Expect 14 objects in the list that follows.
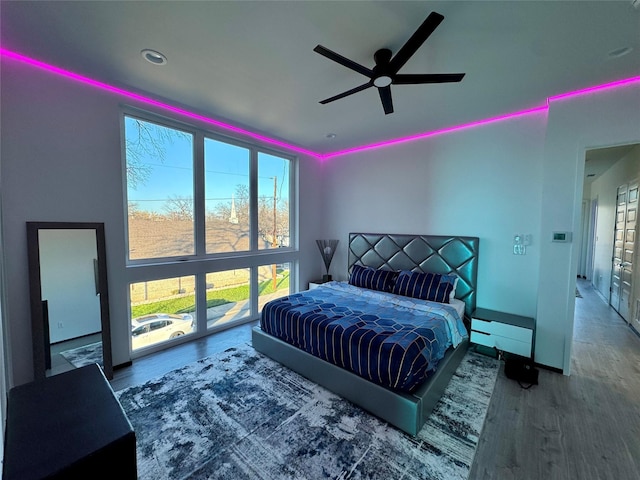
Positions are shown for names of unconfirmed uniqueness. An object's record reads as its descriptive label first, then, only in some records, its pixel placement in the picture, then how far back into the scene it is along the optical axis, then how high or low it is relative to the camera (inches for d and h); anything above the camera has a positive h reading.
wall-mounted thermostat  107.3 -3.0
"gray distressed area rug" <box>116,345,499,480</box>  66.6 -61.8
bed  80.1 -39.2
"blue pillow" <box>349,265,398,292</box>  149.9 -30.3
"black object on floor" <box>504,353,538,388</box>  103.1 -58.5
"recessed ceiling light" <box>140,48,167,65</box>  83.2 +56.1
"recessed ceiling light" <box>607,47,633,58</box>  79.3 +55.6
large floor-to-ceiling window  122.8 -1.1
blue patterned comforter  81.1 -38.0
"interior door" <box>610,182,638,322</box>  154.4 -12.4
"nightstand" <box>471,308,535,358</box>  111.7 -46.3
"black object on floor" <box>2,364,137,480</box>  31.0 -28.9
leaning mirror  93.8 -28.0
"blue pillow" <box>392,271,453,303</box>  129.9 -30.4
